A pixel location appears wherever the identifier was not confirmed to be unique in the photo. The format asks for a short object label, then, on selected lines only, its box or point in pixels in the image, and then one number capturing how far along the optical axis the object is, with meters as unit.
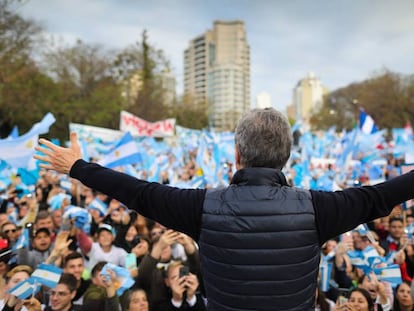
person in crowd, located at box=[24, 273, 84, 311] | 3.34
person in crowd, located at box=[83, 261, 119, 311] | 3.26
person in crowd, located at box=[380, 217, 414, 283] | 4.30
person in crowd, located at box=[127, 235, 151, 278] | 4.51
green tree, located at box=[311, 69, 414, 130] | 34.38
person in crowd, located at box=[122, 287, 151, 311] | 3.25
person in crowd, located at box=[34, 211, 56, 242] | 5.33
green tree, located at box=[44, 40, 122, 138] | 26.53
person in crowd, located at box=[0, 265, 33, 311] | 2.95
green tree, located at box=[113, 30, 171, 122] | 29.58
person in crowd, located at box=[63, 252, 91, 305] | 3.76
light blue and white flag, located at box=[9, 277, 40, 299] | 2.90
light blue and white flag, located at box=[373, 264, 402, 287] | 3.42
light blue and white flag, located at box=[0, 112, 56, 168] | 5.36
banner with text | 17.11
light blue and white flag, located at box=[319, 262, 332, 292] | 3.81
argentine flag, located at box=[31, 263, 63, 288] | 3.05
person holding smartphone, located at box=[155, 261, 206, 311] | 3.38
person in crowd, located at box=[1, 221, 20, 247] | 4.62
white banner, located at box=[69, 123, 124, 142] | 13.56
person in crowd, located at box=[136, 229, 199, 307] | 3.47
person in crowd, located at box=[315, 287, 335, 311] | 3.54
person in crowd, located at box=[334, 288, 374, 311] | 3.14
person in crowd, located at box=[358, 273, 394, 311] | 3.40
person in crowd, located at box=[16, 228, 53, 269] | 4.25
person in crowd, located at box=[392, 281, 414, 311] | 3.53
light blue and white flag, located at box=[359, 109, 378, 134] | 14.76
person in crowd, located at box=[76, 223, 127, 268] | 4.65
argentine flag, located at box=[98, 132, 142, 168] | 6.68
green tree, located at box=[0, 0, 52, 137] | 19.28
